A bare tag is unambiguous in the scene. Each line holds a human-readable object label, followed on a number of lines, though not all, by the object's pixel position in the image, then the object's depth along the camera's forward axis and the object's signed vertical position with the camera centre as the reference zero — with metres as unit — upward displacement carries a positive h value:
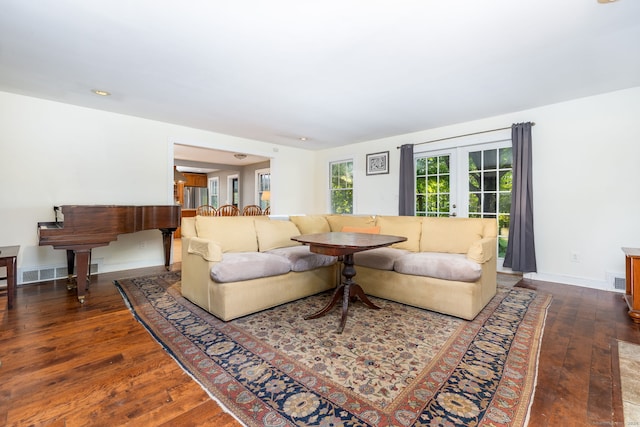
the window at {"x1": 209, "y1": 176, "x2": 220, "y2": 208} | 9.97 +0.83
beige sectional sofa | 2.44 -0.48
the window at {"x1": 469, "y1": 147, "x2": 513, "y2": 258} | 4.12 +0.44
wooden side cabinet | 2.41 -0.61
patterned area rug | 1.36 -0.92
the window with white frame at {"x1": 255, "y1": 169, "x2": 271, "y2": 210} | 8.30 +0.89
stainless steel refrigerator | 10.38 +0.66
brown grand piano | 2.72 -0.15
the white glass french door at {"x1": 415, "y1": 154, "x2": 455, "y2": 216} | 4.73 +0.52
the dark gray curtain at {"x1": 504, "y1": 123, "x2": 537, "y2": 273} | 3.78 +0.15
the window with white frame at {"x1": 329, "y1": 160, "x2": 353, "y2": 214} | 6.22 +0.64
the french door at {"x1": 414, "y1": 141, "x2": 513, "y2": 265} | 4.16 +0.53
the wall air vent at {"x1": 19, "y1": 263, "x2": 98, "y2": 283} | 3.52 -0.77
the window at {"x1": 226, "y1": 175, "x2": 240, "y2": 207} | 9.27 +0.84
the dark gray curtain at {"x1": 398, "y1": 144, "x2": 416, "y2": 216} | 5.00 +0.54
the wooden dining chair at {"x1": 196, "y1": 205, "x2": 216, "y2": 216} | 7.36 +0.10
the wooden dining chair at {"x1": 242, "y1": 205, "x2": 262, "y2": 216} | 7.29 +0.10
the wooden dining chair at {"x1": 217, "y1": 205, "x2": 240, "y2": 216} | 7.22 +0.10
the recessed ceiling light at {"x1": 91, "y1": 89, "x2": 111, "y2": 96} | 3.22 +1.42
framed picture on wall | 5.49 +1.04
